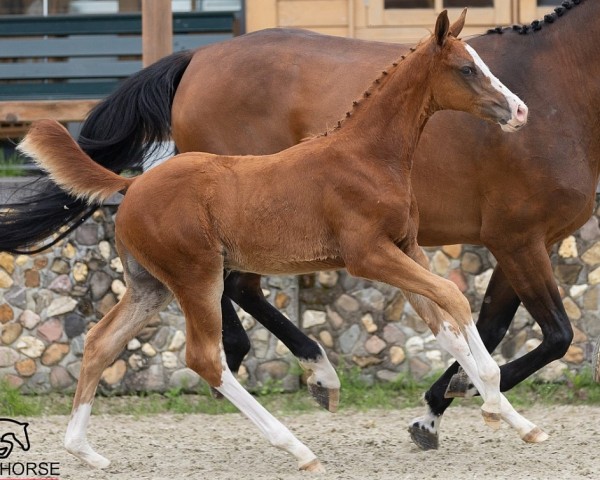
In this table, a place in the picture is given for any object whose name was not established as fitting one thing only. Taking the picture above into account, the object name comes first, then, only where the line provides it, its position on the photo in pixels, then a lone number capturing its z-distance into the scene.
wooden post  13.86
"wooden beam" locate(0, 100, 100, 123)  14.37
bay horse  10.10
